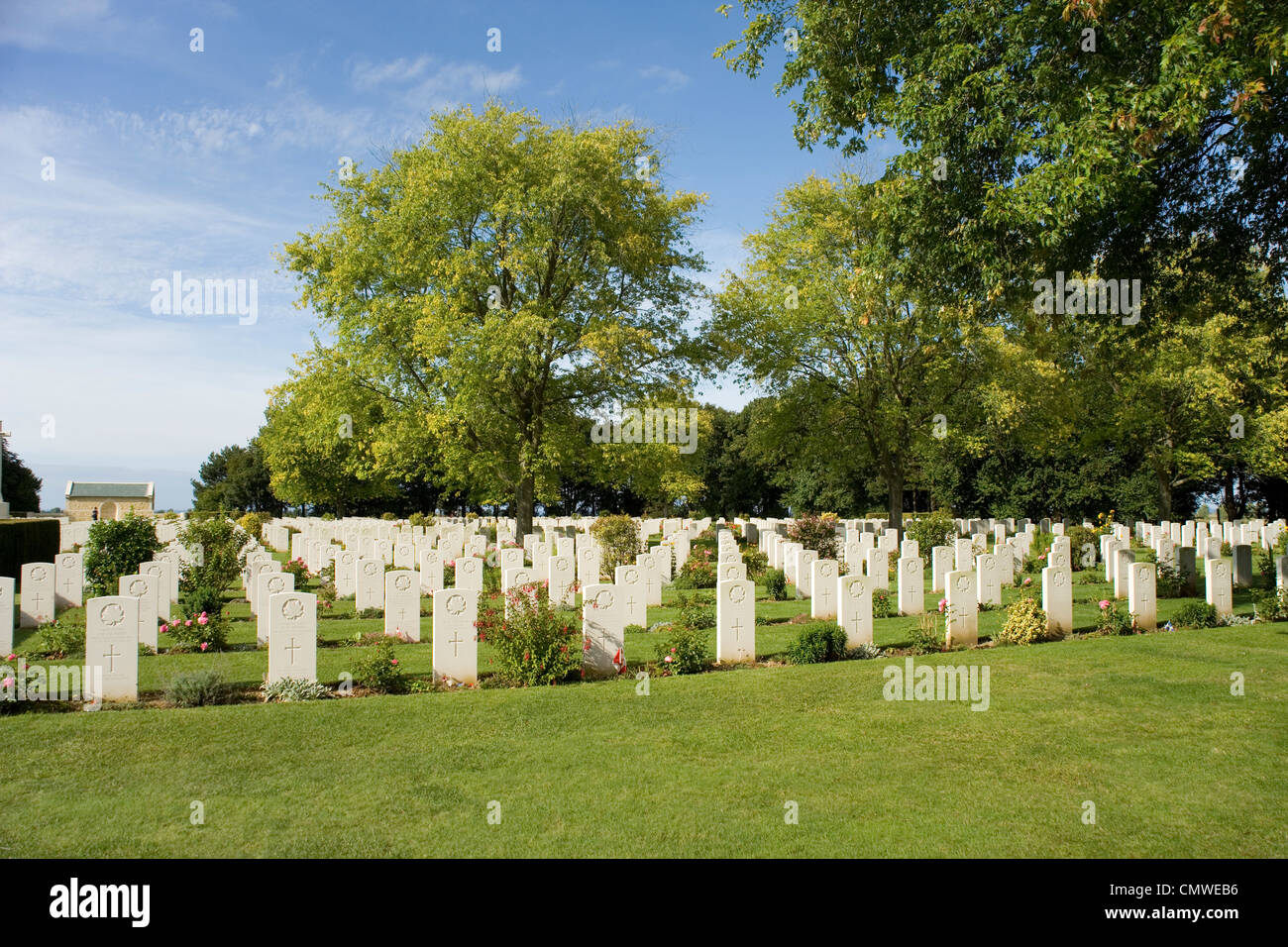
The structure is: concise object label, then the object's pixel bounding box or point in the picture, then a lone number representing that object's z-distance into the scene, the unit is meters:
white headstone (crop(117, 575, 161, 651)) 10.78
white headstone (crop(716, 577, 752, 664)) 10.11
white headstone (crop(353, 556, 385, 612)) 14.14
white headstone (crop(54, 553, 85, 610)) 14.34
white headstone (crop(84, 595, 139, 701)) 7.91
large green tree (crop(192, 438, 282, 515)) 59.34
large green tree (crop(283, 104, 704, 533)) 23.06
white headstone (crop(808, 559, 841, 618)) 13.16
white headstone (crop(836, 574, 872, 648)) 10.75
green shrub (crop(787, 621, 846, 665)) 10.14
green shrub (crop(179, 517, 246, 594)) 13.80
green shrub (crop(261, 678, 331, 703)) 8.23
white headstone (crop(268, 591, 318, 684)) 8.34
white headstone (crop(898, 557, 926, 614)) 13.86
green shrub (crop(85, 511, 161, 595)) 15.20
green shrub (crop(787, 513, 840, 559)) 21.11
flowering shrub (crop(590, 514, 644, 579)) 20.22
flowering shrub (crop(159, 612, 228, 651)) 10.67
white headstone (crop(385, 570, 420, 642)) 11.27
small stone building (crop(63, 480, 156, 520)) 61.53
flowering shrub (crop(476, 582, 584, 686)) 9.16
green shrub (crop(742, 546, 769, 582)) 19.14
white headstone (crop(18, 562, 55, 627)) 12.34
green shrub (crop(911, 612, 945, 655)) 10.87
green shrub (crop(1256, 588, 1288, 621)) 12.86
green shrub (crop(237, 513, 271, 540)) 33.97
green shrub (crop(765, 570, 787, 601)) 16.30
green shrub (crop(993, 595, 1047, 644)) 11.20
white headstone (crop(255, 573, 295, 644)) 10.17
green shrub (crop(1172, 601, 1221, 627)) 12.40
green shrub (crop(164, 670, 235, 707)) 8.01
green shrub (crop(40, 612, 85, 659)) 9.88
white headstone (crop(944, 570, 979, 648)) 11.15
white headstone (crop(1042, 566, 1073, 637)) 11.86
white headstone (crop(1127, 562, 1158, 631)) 12.20
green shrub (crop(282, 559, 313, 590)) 16.39
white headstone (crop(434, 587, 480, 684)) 8.95
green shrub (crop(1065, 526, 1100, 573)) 21.34
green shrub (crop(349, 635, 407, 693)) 8.66
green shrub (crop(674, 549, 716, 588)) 17.69
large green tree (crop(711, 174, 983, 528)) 28.20
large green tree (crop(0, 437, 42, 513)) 51.59
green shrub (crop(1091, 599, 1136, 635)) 12.01
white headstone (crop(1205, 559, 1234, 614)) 12.78
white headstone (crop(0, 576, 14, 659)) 9.19
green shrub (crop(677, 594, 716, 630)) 12.85
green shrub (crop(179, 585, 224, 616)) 11.33
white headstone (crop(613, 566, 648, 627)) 11.46
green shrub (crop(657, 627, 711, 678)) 9.66
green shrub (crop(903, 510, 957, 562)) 23.30
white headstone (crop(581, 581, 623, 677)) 9.55
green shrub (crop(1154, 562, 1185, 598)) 15.76
